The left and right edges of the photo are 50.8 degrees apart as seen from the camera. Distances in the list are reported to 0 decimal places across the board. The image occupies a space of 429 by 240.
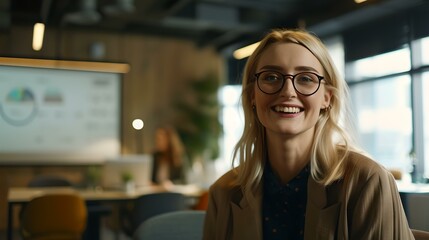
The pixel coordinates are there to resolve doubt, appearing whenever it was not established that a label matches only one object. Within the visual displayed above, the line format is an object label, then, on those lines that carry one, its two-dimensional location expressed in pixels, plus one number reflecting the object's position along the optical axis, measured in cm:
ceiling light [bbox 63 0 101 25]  569
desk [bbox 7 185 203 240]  434
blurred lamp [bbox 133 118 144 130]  477
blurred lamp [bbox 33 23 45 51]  345
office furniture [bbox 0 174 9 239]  298
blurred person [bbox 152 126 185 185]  551
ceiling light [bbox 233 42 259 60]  624
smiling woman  117
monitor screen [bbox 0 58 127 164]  388
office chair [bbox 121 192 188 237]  419
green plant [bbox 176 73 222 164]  782
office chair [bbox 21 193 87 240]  376
